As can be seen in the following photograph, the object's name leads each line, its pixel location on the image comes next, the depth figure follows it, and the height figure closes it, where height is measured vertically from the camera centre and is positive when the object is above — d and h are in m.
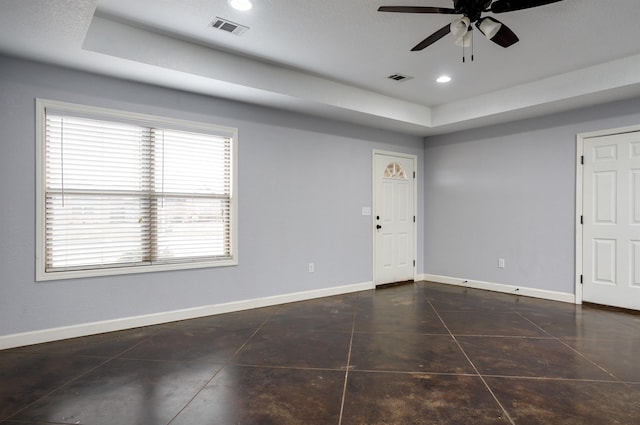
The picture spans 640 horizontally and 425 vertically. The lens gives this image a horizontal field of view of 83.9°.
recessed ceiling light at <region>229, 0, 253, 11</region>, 2.72 +1.62
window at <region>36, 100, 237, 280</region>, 3.30 +0.19
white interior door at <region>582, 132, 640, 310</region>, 4.16 -0.07
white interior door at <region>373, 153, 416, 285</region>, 5.68 -0.08
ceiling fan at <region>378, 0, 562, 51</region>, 2.38 +1.38
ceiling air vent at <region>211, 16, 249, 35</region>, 3.02 +1.62
